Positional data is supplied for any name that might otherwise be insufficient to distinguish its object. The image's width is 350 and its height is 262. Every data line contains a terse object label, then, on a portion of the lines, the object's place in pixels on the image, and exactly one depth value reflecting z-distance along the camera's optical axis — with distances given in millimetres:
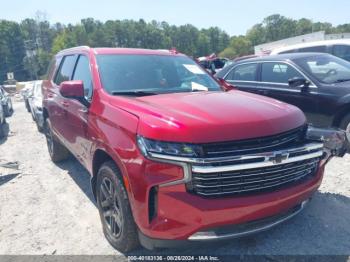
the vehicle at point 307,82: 5727
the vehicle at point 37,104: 8812
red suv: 2635
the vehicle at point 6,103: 13711
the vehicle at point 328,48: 10719
